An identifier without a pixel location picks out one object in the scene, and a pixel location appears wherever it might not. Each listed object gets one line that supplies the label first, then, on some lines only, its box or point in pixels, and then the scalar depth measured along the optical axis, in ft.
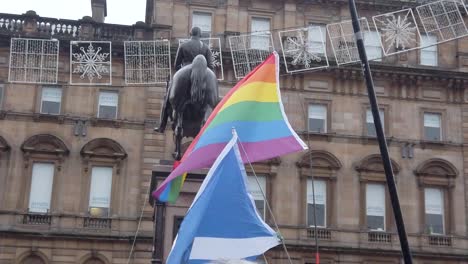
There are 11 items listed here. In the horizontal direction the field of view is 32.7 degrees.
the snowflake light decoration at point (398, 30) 81.82
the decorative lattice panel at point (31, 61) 82.09
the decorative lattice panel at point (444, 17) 75.90
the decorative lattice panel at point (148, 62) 81.46
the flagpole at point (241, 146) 35.91
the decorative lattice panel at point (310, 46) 116.78
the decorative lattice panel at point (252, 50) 94.41
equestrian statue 45.73
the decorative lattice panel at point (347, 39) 110.37
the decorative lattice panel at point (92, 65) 86.13
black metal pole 35.45
